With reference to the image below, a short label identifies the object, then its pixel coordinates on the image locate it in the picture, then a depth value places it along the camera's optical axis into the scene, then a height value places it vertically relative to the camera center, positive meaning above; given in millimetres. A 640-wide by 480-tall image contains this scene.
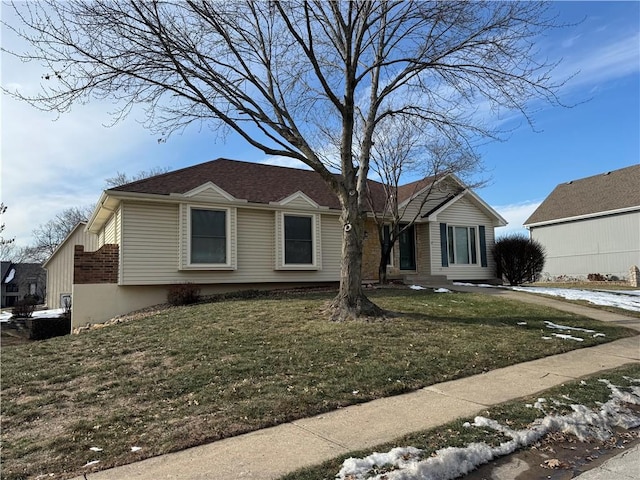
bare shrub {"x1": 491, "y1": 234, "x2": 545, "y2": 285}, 20000 +365
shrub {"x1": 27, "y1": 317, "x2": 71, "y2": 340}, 15250 -1889
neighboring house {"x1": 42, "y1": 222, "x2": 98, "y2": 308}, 25541 +301
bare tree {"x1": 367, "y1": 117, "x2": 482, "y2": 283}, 16812 +2979
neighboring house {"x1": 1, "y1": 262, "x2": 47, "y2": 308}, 54812 -1148
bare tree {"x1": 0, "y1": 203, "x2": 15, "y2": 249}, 14391 +1524
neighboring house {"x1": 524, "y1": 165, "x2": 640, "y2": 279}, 25969 +2459
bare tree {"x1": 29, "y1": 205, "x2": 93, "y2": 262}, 51188 +4420
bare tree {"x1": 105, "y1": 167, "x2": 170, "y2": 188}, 41216 +8461
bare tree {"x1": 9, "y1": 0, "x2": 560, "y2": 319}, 8453 +4315
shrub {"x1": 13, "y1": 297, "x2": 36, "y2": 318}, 21841 -1812
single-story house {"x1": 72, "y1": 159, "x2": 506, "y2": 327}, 12945 +1046
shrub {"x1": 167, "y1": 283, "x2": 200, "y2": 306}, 12797 -692
